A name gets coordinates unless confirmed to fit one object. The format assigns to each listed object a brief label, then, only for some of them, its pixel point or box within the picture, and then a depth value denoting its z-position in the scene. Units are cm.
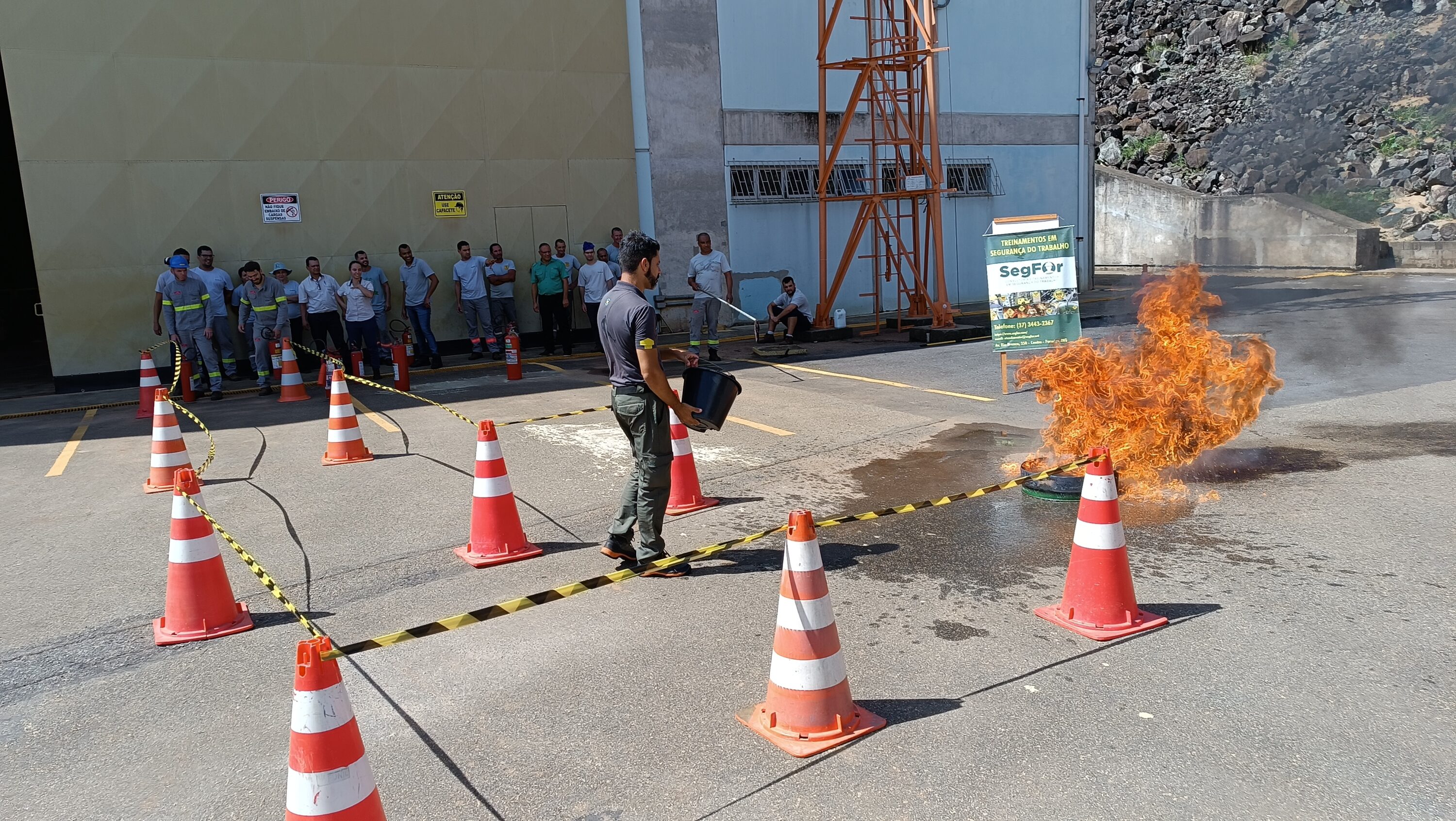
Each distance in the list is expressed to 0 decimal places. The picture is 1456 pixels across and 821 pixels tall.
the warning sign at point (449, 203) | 1692
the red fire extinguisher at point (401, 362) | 1305
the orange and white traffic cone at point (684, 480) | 711
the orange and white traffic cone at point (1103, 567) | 462
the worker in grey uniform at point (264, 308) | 1384
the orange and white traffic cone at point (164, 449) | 823
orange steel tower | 1719
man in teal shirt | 1698
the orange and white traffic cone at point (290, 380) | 1258
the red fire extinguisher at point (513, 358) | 1390
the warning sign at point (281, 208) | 1563
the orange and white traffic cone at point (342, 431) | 894
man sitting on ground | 1748
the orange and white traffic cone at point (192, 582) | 501
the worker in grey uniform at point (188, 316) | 1322
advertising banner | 1115
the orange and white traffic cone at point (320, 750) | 288
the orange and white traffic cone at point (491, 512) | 612
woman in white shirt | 1477
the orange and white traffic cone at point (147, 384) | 1193
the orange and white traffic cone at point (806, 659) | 376
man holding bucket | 550
